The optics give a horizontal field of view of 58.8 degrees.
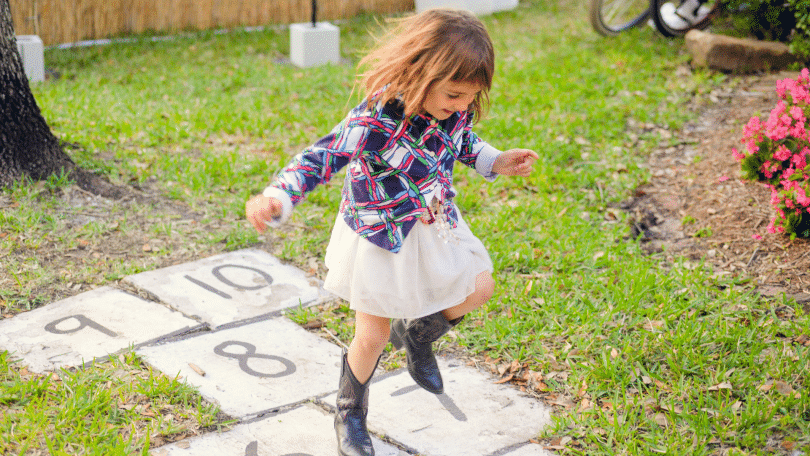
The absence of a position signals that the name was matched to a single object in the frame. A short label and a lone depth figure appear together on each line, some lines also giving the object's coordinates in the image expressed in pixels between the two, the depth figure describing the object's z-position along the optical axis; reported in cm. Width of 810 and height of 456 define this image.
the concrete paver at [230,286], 330
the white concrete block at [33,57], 633
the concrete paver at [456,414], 254
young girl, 209
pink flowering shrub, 362
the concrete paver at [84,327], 281
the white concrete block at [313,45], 746
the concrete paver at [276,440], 240
